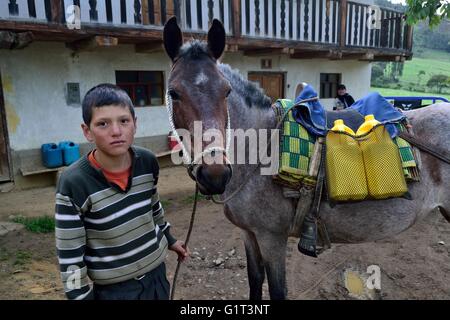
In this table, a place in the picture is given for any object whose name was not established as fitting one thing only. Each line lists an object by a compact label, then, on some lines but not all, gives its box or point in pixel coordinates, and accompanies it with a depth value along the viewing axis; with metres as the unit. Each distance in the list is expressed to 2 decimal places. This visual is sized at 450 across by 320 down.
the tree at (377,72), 50.11
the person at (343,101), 8.41
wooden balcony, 5.48
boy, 1.35
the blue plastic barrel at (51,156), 6.34
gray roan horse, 1.89
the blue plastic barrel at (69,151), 6.46
